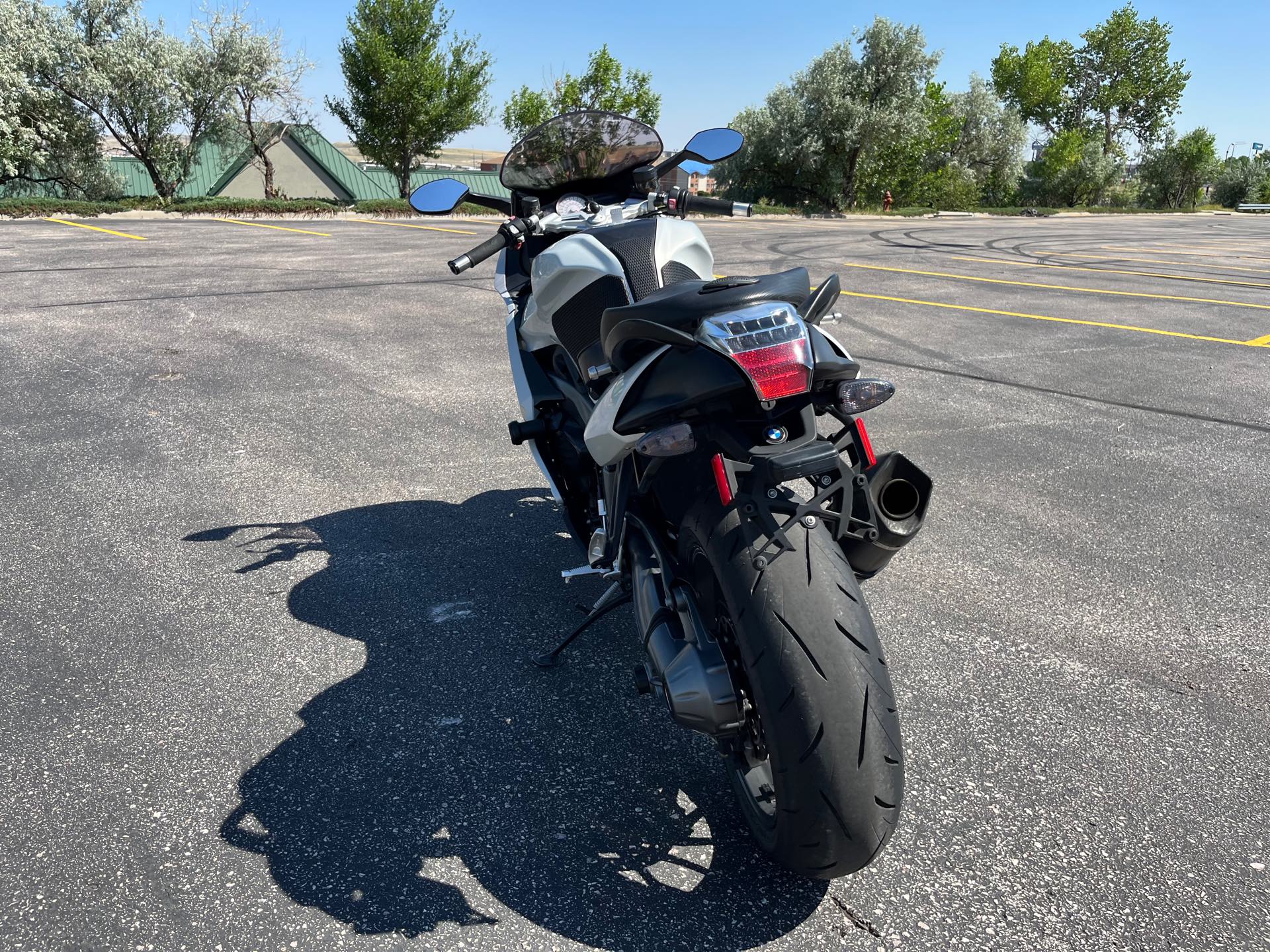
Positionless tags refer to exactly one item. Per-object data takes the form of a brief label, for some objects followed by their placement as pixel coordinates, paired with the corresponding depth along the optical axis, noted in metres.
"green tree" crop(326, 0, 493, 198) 37.16
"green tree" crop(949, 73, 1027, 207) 53.22
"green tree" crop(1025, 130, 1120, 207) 55.62
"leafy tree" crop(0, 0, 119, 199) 27.09
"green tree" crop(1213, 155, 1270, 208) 67.62
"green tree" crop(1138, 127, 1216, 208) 61.97
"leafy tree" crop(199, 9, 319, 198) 31.64
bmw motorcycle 1.94
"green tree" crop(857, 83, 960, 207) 39.78
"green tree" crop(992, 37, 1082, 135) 79.75
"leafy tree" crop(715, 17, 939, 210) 36.91
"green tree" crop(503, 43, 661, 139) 50.16
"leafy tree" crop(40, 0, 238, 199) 28.59
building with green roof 35.16
